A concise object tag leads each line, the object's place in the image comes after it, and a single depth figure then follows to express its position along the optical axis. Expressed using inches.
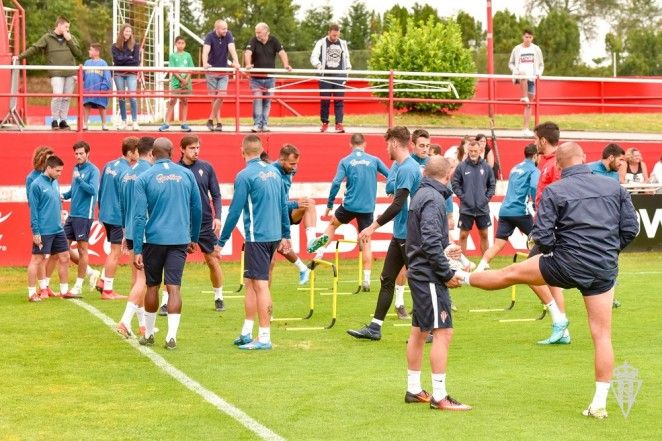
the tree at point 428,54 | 1278.3
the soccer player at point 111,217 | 708.0
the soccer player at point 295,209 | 644.7
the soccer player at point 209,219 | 648.4
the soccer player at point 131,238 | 559.8
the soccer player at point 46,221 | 705.0
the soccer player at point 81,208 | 730.8
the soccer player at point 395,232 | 542.9
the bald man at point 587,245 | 399.9
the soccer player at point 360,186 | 761.0
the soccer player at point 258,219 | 536.7
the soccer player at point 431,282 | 414.3
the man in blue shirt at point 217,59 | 955.3
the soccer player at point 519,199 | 672.4
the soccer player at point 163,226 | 529.0
